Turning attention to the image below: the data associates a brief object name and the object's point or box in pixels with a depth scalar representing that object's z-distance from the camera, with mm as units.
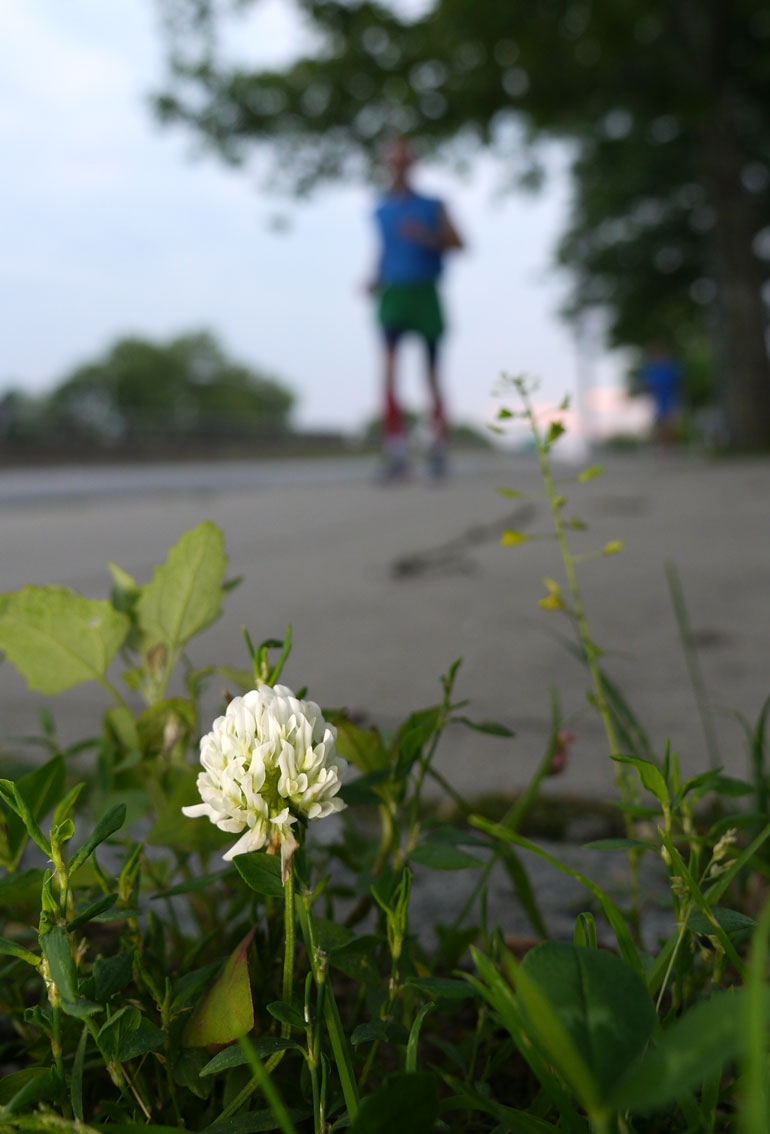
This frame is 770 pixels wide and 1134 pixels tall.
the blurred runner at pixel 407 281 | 5785
